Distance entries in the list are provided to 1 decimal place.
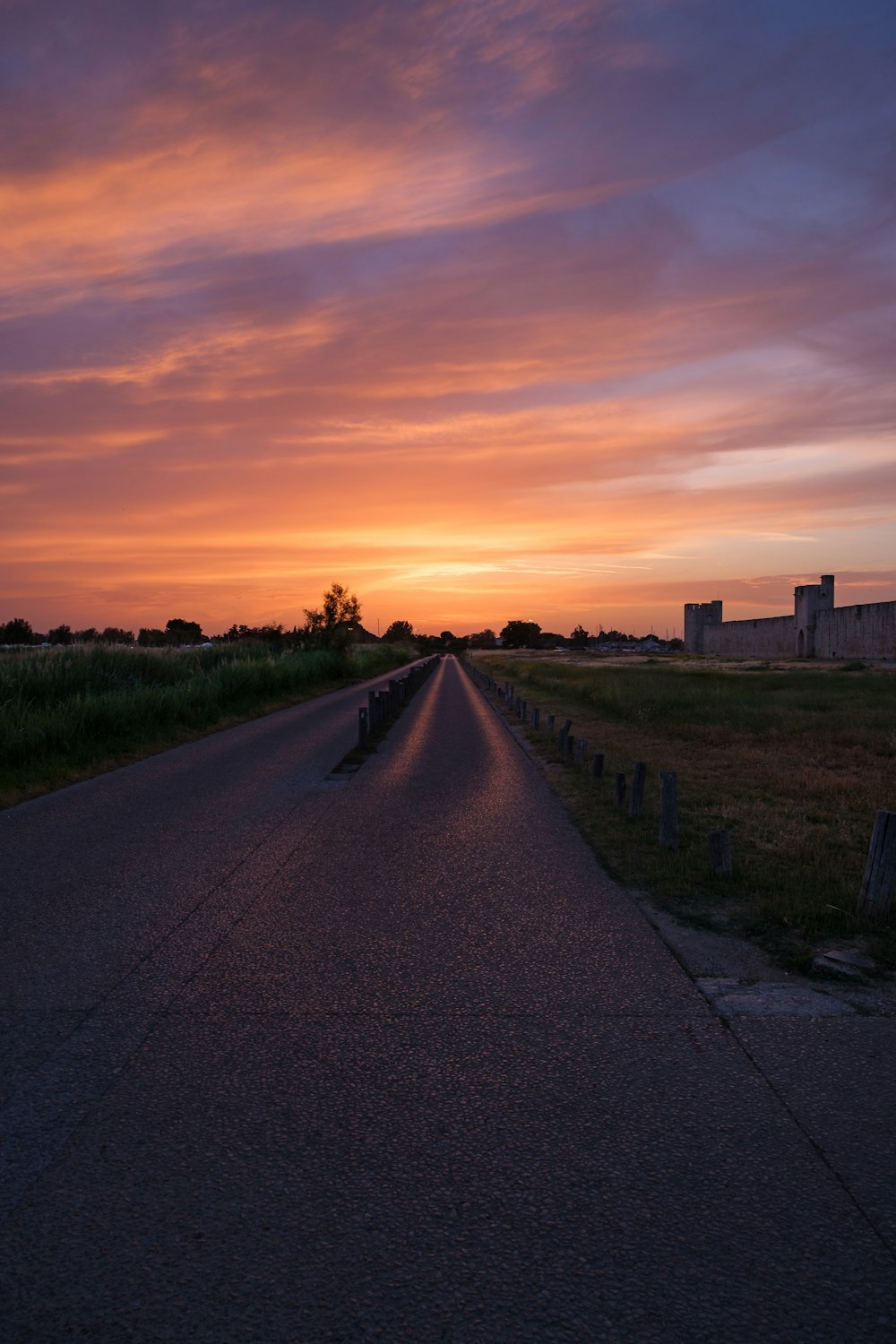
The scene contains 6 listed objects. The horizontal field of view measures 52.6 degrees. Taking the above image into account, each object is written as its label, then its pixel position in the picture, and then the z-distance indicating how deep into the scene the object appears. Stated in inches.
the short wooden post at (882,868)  259.8
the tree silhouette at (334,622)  2319.1
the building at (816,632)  2407.7
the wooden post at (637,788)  407.2
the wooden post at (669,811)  348.5
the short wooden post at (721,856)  306.6
